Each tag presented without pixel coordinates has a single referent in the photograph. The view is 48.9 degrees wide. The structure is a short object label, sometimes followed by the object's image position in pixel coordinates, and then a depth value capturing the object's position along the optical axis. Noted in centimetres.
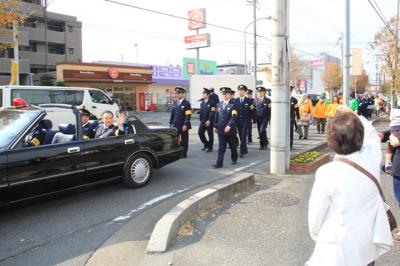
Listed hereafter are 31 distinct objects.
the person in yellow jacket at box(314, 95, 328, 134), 1755
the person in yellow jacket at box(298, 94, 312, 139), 1537
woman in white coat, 240
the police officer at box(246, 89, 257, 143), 1250
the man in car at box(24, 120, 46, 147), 609
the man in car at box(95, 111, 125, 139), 723
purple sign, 4909
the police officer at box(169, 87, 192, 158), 1046
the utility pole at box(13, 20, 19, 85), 1647
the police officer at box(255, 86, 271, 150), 1253
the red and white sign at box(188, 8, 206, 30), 4362
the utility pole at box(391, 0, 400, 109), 2492
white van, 1303
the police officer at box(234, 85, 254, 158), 1135
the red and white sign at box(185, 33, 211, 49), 4216
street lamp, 5268
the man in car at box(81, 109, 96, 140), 718
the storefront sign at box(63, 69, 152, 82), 3828
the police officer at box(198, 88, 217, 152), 1169
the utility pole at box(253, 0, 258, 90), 3196
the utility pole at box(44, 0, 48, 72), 4986
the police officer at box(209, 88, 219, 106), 1188
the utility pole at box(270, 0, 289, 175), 818
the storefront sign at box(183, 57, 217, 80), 5306
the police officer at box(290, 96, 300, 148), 1244
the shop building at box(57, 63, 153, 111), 3841
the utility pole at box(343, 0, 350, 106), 1501
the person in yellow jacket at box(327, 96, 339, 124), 1765
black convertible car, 550
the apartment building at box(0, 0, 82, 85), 4731
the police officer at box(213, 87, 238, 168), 923
